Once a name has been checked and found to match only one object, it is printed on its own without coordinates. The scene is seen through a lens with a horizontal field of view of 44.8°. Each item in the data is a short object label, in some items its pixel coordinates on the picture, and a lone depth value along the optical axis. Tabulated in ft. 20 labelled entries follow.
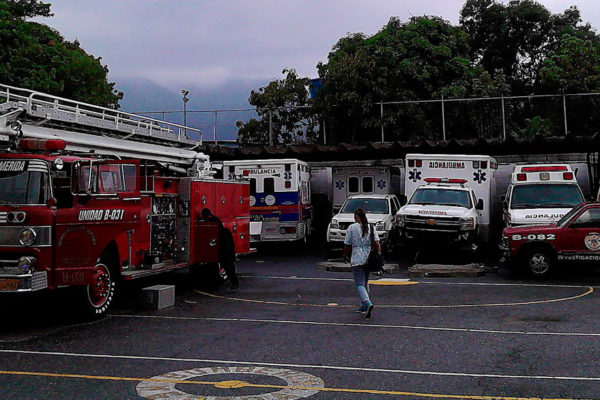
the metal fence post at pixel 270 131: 114.83
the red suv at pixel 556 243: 52.26
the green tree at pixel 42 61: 95.30
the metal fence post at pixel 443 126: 106.52
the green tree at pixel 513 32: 158.81
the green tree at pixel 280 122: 118.52
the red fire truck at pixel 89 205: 33.81
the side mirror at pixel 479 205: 70.28
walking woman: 38.14
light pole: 135.83
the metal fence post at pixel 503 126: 104.69
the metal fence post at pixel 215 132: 115.63
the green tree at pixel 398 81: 115.14
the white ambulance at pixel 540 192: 63.21
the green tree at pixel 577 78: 115.44
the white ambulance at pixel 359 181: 84.43
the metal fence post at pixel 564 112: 101.13
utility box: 41.29
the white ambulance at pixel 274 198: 75.61
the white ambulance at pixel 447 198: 63.31
